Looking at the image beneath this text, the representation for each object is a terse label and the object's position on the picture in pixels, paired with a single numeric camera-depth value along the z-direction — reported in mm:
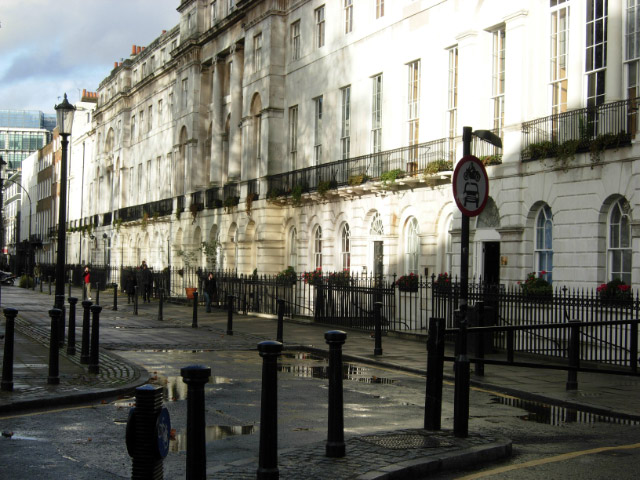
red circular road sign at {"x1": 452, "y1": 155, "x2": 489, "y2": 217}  9312
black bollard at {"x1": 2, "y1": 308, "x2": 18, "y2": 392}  10453
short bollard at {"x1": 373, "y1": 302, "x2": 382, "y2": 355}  16688
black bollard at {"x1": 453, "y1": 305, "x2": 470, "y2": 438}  7625
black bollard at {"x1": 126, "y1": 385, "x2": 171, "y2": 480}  4797
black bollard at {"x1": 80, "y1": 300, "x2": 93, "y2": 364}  14086
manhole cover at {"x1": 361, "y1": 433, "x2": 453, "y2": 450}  7242
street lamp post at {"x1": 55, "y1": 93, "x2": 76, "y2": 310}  17766
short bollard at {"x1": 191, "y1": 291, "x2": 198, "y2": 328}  24031
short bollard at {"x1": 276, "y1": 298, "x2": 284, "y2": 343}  18922
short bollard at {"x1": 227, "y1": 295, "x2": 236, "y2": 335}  21922
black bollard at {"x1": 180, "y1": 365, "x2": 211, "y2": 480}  5418
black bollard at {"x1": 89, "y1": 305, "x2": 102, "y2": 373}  12633
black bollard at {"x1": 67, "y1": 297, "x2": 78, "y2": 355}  14995
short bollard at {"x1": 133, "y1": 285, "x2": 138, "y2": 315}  31041
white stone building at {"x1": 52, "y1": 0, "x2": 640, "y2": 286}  19281
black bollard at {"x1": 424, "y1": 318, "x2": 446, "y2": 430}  7812
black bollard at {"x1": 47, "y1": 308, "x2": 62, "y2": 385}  11234
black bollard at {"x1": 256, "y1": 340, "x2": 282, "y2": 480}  6055
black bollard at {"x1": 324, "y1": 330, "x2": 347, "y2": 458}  6820
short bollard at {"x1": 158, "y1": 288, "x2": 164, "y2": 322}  27297
